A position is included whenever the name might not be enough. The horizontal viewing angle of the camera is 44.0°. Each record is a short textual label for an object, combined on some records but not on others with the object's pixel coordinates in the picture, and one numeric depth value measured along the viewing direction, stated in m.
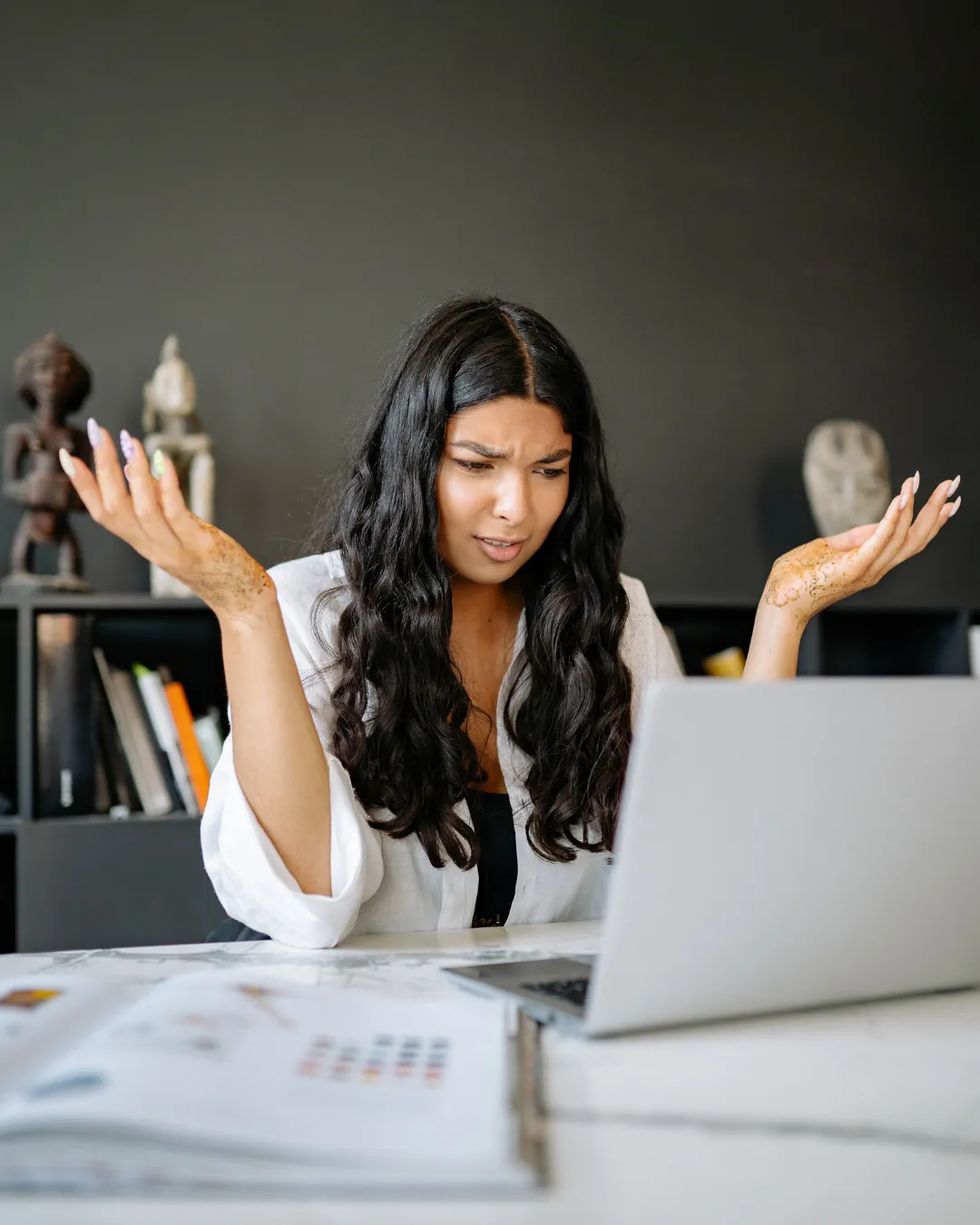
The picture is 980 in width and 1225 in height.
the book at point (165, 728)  2.15
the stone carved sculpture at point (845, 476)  2.54
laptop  0.69
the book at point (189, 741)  2.14
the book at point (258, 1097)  0.54
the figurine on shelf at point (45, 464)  2.13
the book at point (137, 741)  2.13
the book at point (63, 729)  2.08
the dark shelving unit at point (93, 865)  2.06
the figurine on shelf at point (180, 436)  2.22
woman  1.39
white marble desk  0.53
